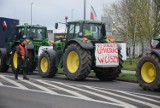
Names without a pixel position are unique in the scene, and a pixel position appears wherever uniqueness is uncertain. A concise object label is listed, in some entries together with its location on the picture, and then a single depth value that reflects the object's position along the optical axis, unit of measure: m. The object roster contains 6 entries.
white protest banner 18.28
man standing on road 18.69
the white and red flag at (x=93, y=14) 26.58
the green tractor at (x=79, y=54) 18.14
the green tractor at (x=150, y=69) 14.61
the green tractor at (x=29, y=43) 22.75
